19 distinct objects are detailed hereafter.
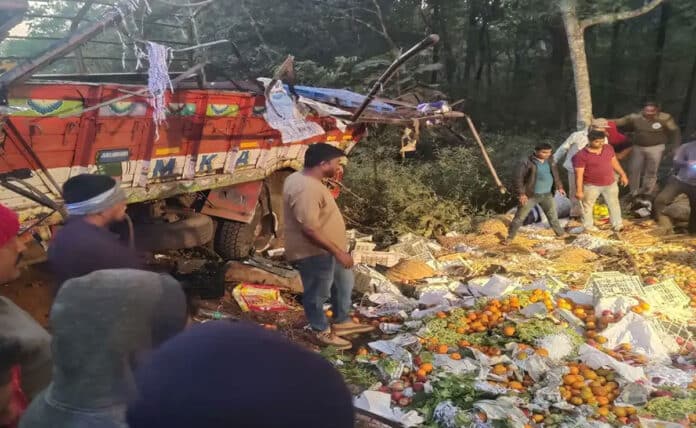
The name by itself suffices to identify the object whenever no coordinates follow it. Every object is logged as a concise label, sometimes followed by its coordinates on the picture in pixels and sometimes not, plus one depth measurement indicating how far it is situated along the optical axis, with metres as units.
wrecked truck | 4.45
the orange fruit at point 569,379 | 3.93
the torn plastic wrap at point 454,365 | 4.23
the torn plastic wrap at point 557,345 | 4.36
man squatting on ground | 7.72
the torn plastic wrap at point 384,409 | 3.66
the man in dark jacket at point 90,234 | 2.10
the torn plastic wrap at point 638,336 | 4.41
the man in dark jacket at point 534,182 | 7.94
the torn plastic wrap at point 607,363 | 3.99
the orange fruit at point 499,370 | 4.16
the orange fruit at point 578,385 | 3.89
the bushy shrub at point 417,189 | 8.67
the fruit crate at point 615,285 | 5.18
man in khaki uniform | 8.79
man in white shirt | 8.79
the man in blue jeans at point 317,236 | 4.38
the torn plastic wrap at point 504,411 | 3.51
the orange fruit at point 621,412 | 3.61
